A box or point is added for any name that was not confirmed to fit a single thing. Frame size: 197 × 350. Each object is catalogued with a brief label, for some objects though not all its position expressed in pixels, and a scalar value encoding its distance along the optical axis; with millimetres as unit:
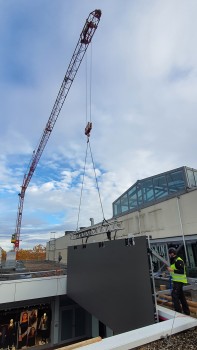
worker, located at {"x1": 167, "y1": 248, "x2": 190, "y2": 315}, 5984
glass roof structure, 14922
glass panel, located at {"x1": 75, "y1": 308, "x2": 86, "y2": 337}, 18188
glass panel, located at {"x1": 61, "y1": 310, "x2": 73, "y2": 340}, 17672
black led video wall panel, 6418
